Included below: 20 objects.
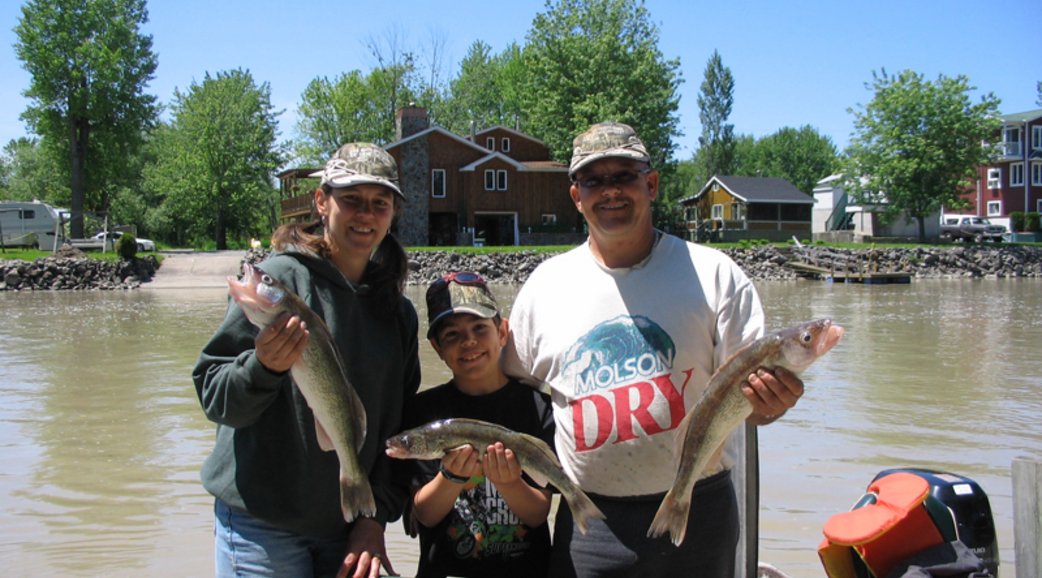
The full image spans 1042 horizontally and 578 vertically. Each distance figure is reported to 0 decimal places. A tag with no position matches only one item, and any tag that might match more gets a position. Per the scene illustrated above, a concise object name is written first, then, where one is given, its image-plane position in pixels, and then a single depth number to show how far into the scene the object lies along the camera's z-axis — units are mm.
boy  3307
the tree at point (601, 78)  53906
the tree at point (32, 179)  69062
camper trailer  44438
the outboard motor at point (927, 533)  2768
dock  39625
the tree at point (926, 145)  51406
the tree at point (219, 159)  60281
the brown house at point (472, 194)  50000
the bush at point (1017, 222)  57031
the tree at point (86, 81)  48250
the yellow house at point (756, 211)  56906
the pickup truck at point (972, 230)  53719
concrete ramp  36991
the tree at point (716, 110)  85625
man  2955
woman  2709
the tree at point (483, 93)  74625
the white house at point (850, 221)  55094
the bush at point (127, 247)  37125
